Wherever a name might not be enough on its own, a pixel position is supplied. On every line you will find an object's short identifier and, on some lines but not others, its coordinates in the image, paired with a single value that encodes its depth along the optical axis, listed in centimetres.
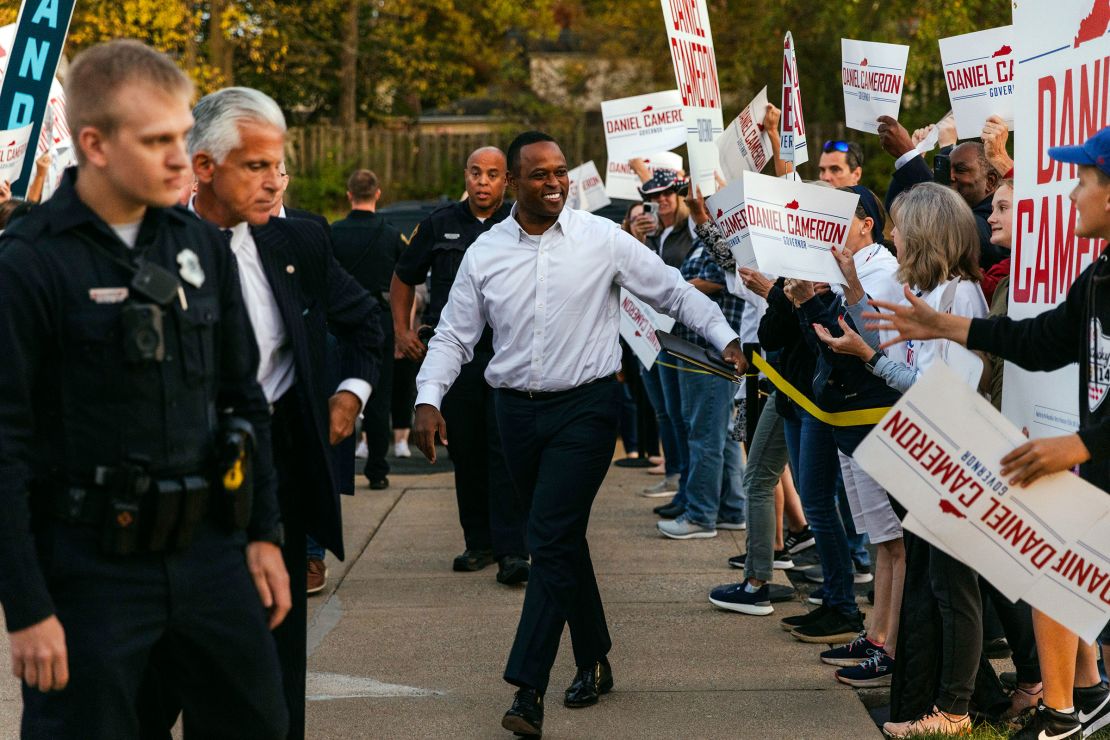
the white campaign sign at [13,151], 634
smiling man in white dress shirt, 508
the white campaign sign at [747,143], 675
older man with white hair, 359
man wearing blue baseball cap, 378
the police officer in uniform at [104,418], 279
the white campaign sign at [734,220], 539
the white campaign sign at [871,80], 726
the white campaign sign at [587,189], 1192
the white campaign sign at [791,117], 647
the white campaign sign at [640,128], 939
